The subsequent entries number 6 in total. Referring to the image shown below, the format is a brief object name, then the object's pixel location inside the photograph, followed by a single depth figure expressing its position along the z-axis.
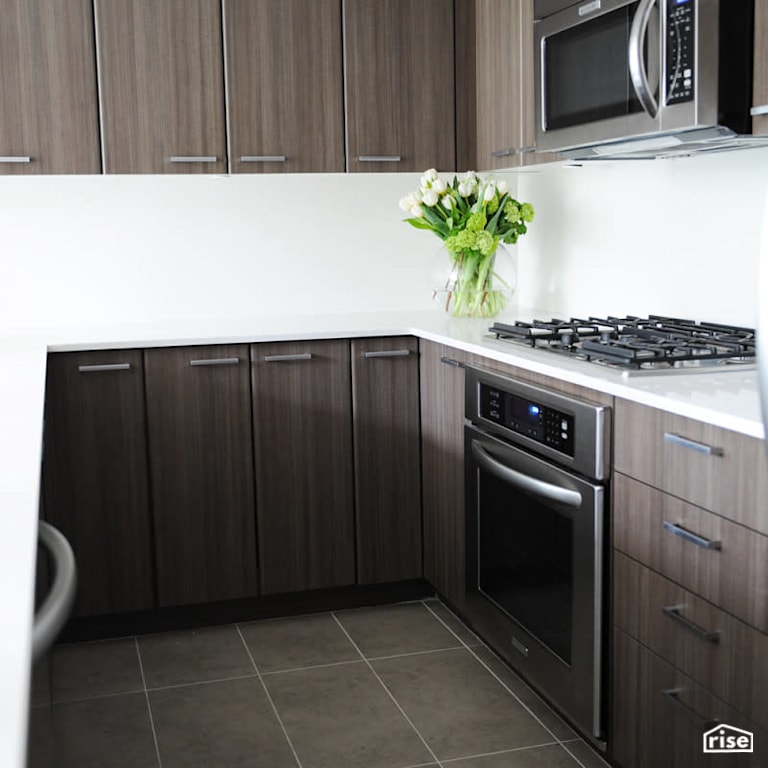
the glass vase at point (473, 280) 3.58
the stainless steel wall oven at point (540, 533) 2.28
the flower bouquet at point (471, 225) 3.48
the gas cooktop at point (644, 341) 2.27
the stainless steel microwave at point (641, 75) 2.23
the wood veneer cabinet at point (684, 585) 1.79
